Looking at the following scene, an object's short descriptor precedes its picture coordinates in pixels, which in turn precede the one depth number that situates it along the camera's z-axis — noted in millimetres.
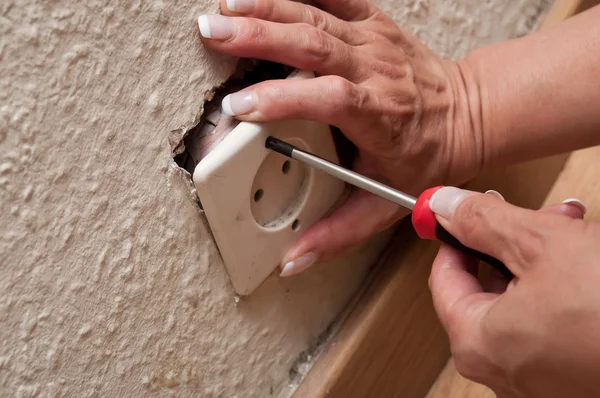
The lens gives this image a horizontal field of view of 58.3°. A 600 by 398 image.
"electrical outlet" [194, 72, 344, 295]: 338
